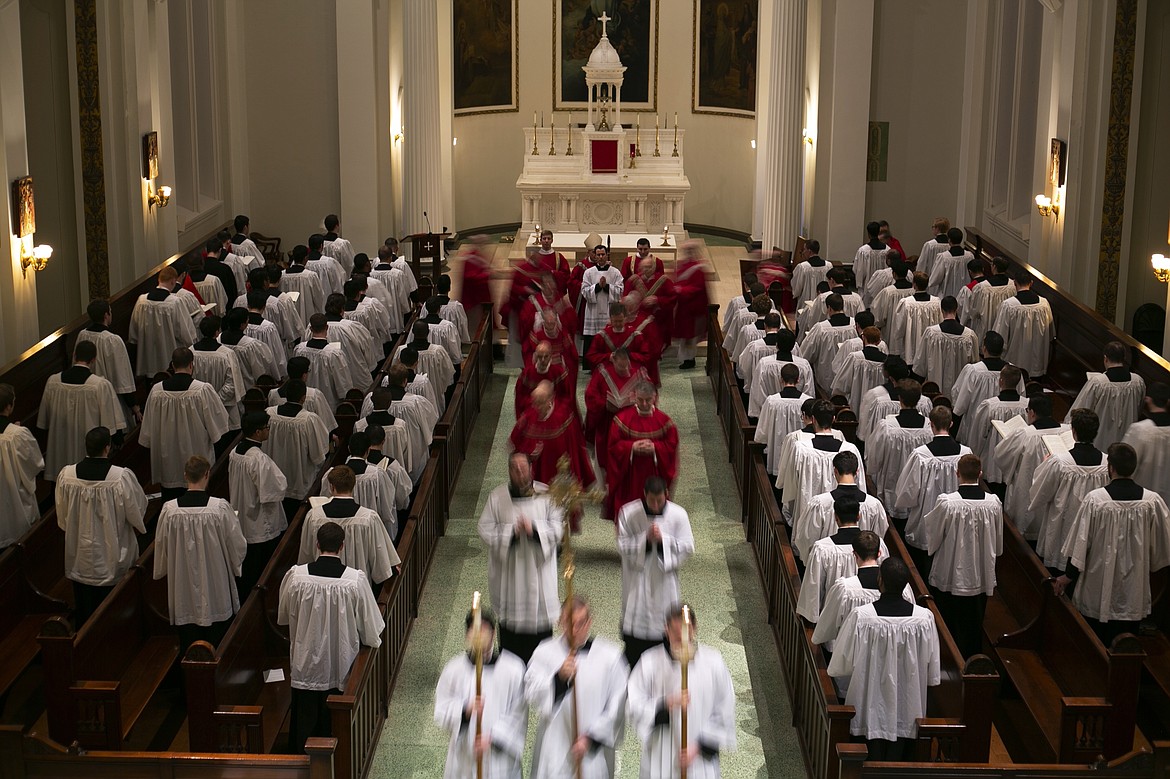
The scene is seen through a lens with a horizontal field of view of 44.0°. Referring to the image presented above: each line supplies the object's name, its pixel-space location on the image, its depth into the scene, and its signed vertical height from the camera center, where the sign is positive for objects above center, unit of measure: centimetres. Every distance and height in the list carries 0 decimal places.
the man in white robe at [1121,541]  1048 -300
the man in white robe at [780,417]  1319 -267
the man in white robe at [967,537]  1053 -300
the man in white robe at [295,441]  1286 -283
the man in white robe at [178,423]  1315 -275
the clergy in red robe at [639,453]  1187 -270
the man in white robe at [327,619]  923 -317
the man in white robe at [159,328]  1591 -229
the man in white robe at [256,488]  1153 -292
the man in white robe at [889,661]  883 -328
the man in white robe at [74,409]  1309 -261
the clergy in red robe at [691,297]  1580 -192
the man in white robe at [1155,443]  1180 -259
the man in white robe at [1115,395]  1323 -249
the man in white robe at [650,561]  975 -295
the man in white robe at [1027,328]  1588 -225
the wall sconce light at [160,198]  1930 -107
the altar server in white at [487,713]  767 -313
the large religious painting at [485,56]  2912 +123
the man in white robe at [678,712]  770 -312
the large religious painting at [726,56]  2930 +127
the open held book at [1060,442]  1156 -257
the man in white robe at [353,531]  1012 -289
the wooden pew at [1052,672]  890 -370
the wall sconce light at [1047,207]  1830 -108
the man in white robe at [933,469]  1150 -273
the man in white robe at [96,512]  1077 -291
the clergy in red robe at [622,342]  1457 -229
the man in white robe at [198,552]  1033 -308
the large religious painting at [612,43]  2995 +150
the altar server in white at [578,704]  776 -310
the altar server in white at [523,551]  984 -290
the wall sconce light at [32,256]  1521 -146
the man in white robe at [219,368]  1438 -246
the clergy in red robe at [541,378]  1305 -242
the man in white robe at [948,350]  1567 -246
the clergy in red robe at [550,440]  1252 -275
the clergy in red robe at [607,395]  1311 -253
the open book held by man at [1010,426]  1238 -260
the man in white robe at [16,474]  1145 -281
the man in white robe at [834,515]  1043 -284
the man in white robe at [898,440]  1241 -271
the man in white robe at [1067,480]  1125 -277
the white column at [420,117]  2478 +1
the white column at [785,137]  2484 -31
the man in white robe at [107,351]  1439 -231
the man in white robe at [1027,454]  1210 -277
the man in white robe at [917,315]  1662 -222
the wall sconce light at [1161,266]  1439 -142
